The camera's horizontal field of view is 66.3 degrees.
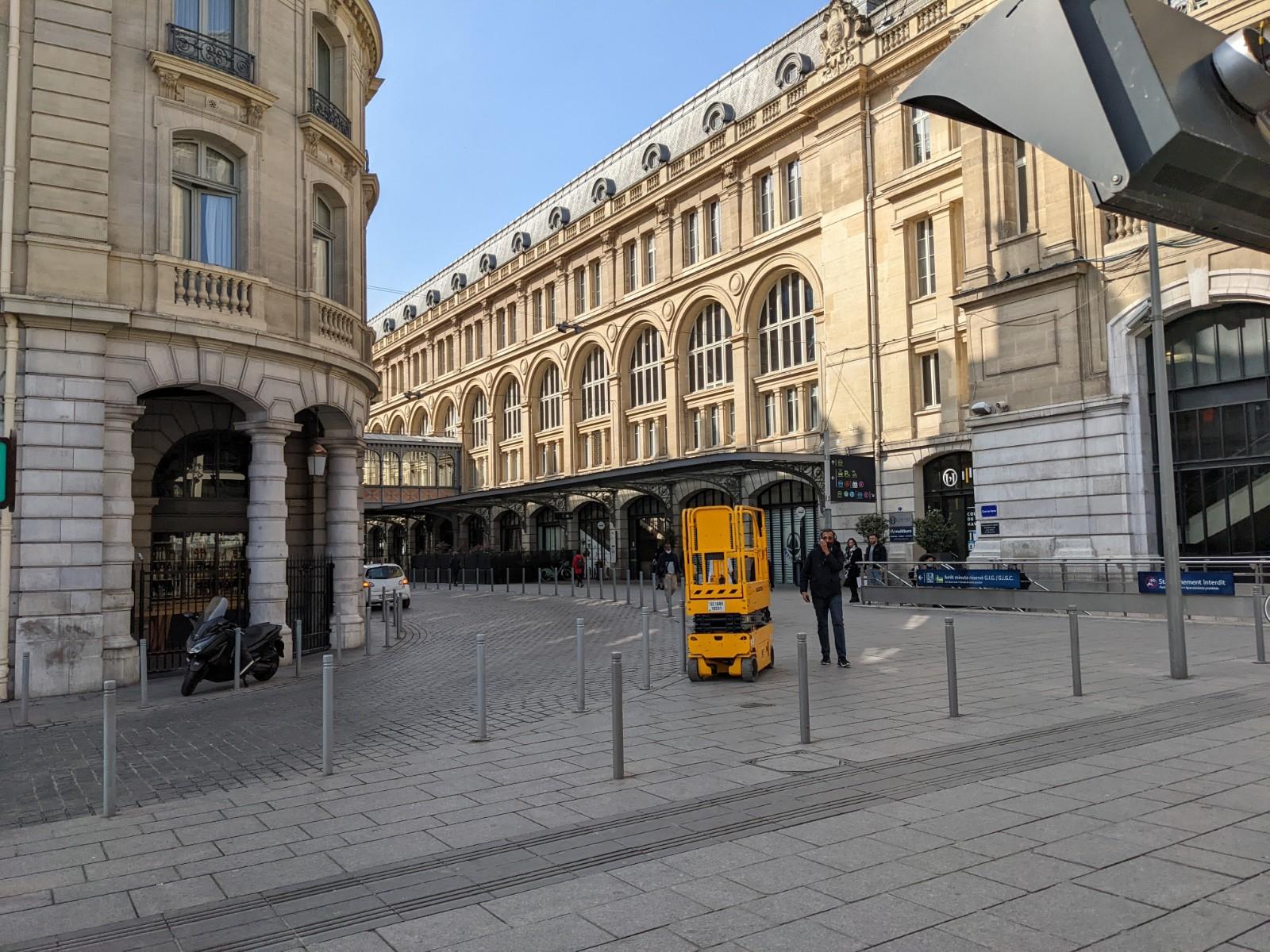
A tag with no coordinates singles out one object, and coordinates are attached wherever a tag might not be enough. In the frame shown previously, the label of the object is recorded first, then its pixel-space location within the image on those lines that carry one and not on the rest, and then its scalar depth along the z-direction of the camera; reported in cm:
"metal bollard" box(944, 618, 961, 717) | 944
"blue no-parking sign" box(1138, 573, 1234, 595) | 1866
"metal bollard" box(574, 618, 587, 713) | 1075
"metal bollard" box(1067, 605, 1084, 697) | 1059
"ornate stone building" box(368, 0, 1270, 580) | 2381
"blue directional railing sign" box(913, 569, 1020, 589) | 2311
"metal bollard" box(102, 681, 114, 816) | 689
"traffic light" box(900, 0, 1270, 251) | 184
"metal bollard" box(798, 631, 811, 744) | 822
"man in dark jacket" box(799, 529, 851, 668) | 1377
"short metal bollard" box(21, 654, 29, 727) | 1112
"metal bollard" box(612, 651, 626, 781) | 743
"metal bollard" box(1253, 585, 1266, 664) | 1250
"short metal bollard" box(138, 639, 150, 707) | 1216
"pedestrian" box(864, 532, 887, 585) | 2656
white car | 3081
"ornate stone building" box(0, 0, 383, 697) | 1344
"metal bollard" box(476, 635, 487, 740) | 921
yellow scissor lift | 1249
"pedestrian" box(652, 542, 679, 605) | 2588
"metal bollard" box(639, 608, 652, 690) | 1223
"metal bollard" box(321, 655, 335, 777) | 796
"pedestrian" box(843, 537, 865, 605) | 2639
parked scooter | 1320
